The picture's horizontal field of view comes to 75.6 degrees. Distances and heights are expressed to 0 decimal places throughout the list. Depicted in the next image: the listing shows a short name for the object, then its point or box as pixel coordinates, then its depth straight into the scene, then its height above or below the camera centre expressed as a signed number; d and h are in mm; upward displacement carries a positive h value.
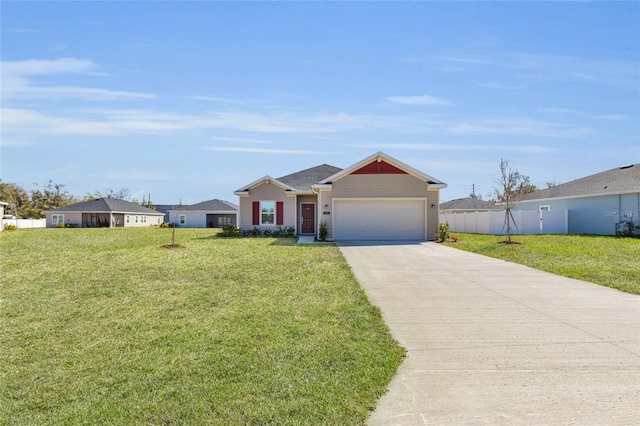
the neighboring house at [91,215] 50031 +658
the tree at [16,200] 62219 +3244
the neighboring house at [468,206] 42031 +1449
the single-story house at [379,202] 21453 +958
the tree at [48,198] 67562 +3664
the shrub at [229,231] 25125 -674
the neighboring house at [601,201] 24156 +1262
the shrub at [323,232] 21125 -611
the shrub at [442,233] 20984 -662
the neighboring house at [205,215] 53000 +680
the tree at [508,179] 22094 +2233
